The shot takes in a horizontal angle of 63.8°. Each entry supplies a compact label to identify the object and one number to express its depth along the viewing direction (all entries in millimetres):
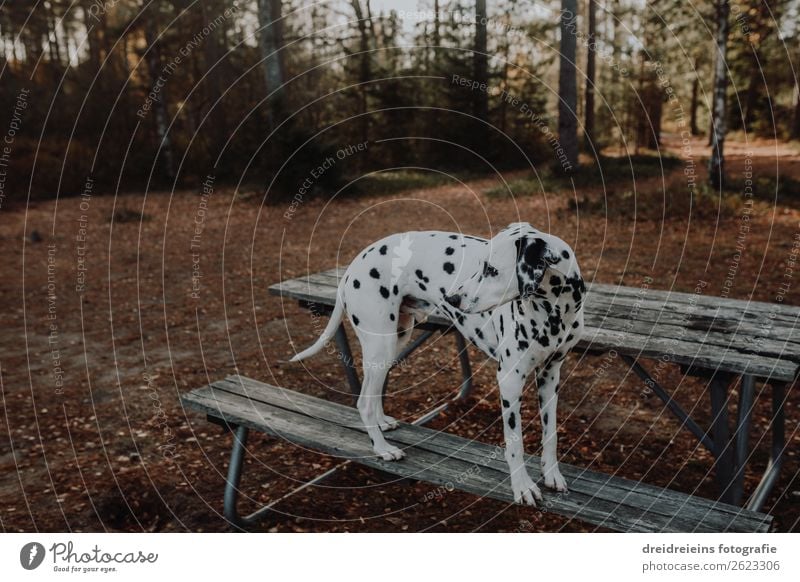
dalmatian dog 3117
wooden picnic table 3760
